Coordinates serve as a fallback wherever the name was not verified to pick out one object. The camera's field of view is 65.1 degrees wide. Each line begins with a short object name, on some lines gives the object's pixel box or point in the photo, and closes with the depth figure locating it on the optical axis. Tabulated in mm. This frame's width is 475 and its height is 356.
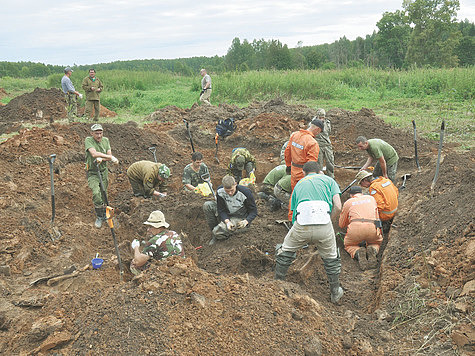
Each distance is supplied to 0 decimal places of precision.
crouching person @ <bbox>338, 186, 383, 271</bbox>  5305
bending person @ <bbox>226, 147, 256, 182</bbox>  7609
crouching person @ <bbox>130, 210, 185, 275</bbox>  4188
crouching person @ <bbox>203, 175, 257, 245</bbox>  5594
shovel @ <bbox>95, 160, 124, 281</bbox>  4215
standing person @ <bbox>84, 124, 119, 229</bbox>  6130
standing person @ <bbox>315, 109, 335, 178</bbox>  7965
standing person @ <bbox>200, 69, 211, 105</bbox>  14875
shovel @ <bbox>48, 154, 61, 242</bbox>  5594
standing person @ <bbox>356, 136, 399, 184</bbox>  6777
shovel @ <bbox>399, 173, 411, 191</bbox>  7221
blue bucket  4625
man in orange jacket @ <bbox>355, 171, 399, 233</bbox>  5895
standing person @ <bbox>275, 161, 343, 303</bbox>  4164
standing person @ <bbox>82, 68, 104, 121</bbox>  12258
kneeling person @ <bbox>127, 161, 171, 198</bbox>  6738
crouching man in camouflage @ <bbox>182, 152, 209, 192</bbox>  6766
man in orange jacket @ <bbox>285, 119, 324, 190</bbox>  6121
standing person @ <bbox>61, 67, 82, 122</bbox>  11944
